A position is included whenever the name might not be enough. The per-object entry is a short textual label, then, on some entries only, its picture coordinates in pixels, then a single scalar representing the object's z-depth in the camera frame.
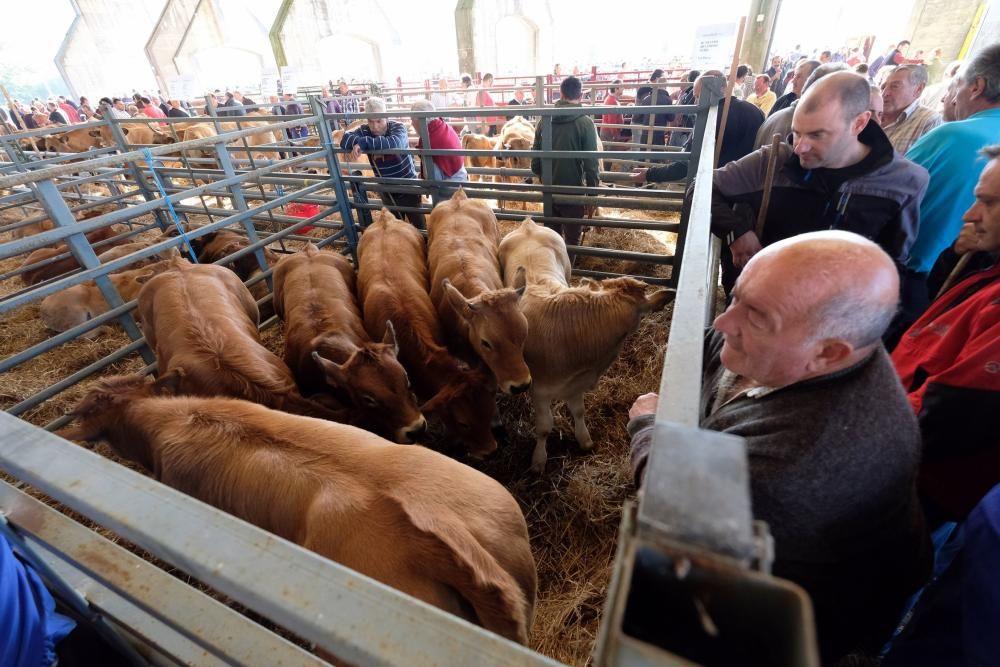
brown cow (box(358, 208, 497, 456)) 3.11
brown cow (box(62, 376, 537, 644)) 1.61
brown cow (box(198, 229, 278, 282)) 5.57
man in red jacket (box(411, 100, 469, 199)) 5.91
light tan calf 3.17
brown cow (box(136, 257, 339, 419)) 2.97
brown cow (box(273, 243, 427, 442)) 2.81
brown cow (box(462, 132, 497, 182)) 9.66
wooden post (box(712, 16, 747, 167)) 3.72
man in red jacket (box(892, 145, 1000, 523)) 1.54
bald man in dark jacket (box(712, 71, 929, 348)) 2.65
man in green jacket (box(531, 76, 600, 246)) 5.40
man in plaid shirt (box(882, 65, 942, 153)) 4.10
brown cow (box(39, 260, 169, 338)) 5.51
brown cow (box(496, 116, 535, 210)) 8.33
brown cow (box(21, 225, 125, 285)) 6.44
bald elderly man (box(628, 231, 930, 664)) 1.27
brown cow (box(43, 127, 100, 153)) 11.78
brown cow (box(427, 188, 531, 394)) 3.12
